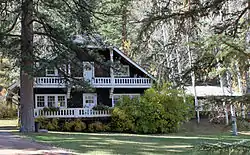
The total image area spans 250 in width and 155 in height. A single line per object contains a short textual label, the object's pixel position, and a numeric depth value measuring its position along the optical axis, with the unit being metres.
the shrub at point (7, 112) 38.81
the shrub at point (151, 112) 27.00
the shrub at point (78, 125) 26.52
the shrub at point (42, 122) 25.80
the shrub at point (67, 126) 26.33
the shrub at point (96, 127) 26.84
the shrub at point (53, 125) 25.92
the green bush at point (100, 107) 27.75
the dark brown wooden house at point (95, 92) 27.41
